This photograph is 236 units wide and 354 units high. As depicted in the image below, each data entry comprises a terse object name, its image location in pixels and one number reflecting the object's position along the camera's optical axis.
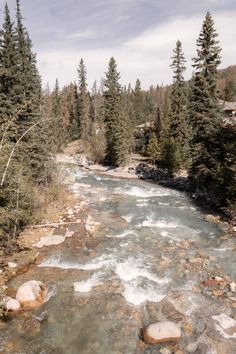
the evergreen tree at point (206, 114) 25.03
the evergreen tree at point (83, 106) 68.69
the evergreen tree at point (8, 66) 23.49
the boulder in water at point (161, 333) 9.68
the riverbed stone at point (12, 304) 11.12
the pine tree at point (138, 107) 80.29
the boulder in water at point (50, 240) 16.50
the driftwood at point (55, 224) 18.34
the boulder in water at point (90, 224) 18.67
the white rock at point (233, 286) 12.23
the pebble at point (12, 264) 14.24
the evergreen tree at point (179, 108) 40.81
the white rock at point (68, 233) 17.80
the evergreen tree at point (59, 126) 59.72
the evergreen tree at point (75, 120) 71.62
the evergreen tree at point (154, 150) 42.75
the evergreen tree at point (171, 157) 34.59
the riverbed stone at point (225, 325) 9.95
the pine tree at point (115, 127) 43.44
